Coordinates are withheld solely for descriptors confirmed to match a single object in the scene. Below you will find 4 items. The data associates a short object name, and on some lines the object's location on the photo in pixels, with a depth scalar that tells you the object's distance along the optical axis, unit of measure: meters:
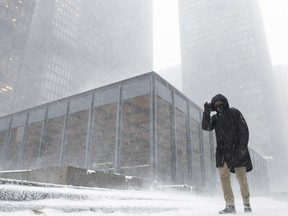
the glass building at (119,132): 17.62
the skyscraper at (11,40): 68.19
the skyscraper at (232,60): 112.94
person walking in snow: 3.91
